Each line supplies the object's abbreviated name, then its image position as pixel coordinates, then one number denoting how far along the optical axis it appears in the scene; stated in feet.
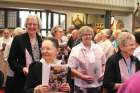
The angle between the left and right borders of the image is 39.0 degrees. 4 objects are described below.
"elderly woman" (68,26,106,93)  9.26
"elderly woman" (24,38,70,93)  5.89
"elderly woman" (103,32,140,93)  7.77
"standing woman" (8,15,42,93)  8.20
